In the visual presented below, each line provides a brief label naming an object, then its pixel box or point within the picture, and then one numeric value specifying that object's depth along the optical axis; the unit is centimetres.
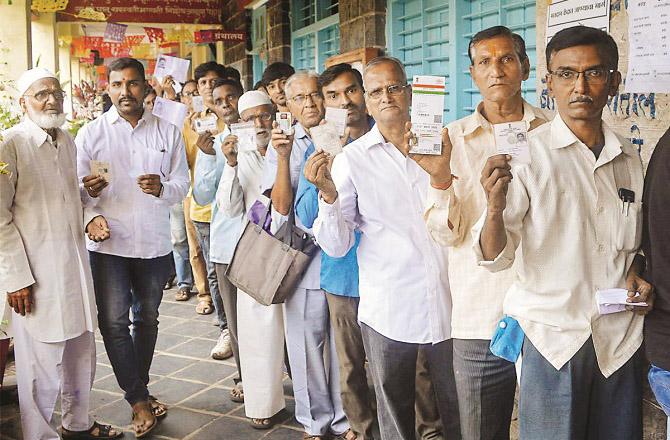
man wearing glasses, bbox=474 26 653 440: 227
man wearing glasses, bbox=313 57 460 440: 297
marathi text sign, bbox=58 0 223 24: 1027
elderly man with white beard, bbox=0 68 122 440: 364
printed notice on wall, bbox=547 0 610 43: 323
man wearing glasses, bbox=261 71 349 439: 384
